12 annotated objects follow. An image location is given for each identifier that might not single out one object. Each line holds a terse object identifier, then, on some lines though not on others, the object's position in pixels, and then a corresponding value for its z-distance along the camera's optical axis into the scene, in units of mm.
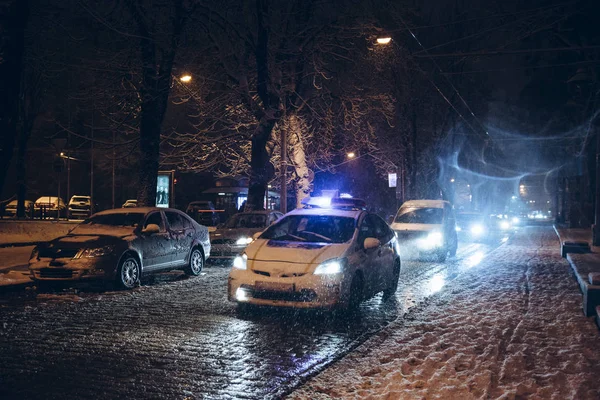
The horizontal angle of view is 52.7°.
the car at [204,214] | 41000
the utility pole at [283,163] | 23719
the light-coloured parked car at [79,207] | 46338
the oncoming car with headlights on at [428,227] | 19234
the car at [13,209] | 49106
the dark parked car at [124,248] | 11609
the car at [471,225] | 33188
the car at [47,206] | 47519
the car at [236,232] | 16641
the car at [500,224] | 41250
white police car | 8750
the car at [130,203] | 45356
